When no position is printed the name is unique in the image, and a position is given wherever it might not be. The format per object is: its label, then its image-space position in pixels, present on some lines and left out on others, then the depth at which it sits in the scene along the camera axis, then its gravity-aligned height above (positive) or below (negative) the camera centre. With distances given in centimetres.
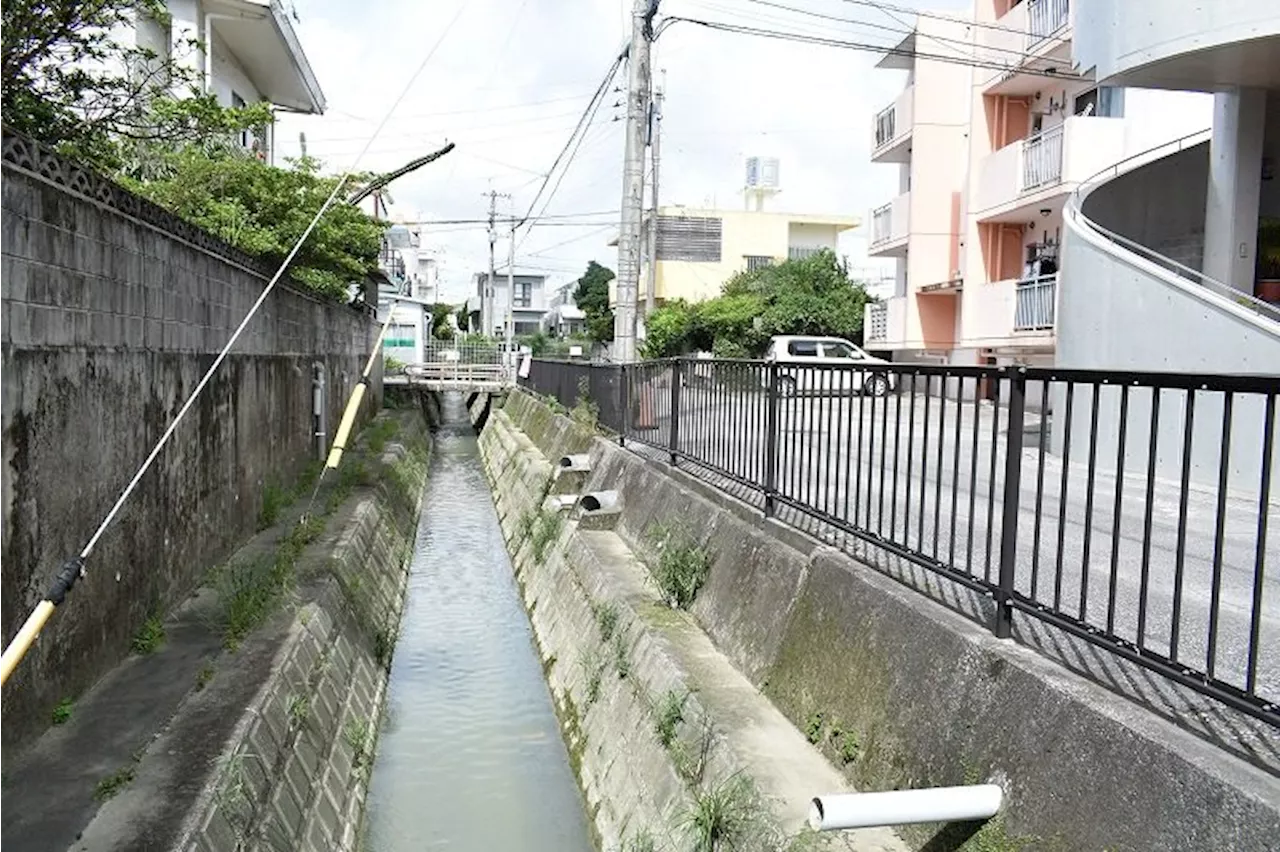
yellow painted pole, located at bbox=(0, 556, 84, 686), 292 -85
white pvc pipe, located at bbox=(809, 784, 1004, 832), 324 -145
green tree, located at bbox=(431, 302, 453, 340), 6419 +236
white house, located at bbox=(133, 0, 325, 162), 1794 +637
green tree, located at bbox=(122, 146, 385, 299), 1518 +243
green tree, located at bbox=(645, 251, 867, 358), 3328 +181
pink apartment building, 1667 +402
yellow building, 4716 +607
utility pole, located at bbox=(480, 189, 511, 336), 5612 +391
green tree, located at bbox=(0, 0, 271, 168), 723 +229
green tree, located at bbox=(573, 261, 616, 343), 5958 +451
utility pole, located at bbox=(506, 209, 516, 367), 5059 +417
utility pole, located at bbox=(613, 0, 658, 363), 1520 +280
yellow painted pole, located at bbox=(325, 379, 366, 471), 696 -53
